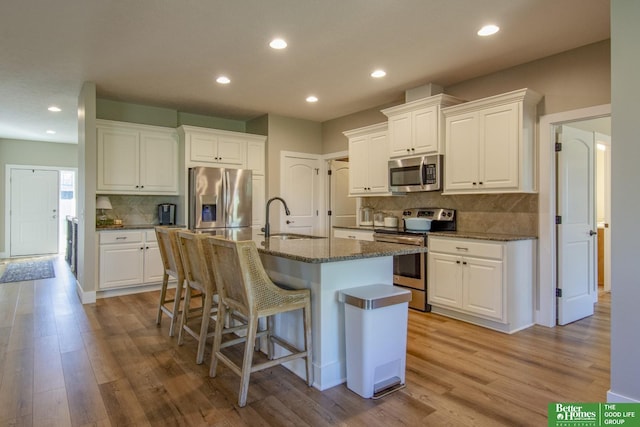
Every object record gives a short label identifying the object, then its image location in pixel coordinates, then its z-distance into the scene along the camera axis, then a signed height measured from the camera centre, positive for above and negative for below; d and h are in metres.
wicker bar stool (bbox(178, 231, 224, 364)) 2.67 -0.46
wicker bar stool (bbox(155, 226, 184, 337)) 3.24 -0.43
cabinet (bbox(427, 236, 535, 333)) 3.41 -0.61
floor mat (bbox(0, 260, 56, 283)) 5.90 -0.94
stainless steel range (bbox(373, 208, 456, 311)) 4.07 -0.26
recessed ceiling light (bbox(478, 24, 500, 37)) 3.02 +1.50
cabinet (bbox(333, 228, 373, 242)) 4.76 -0.23
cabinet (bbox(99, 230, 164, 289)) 4.67 -0.55
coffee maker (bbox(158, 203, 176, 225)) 5.46 +0.03
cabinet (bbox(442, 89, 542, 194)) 3.50 +0.70
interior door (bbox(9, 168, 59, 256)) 8.24 +0.09
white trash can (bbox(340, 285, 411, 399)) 2.22 -0.74
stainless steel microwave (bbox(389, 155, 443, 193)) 4.18 +0.48
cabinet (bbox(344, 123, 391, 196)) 4.89 +0.74
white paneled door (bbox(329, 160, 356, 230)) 6.49 +0.29
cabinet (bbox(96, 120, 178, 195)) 4.86 +0.77
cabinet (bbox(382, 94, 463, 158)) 4.12 +1.02
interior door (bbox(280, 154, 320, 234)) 6.06 +0.40
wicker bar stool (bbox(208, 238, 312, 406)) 2.17 -0.48
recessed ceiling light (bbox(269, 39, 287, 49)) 3.28 +1.51
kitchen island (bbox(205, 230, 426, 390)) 2.34 -0.43
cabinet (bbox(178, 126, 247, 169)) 5.27 +0.99
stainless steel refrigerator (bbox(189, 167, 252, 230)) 5.14 +0.25
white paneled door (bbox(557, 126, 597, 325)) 3.63 -0.10
